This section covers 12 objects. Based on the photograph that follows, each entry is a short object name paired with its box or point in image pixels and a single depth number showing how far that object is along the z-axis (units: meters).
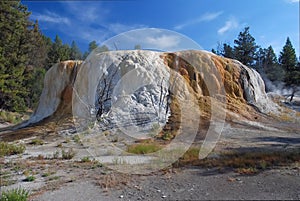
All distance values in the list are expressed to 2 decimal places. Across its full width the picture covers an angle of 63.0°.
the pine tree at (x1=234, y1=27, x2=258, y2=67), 40.19
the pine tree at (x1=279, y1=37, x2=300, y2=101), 35.06
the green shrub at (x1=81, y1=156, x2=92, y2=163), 8.64
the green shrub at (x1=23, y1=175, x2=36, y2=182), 6.70
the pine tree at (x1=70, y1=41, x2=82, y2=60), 50.75
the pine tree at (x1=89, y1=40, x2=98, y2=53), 47.67
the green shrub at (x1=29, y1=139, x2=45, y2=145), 12.65
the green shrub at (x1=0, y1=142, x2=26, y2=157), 10.48
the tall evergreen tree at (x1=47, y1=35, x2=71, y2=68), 40.84
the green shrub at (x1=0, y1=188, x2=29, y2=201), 4.79
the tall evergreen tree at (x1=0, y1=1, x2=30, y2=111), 25.52
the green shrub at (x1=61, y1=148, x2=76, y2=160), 9.34
